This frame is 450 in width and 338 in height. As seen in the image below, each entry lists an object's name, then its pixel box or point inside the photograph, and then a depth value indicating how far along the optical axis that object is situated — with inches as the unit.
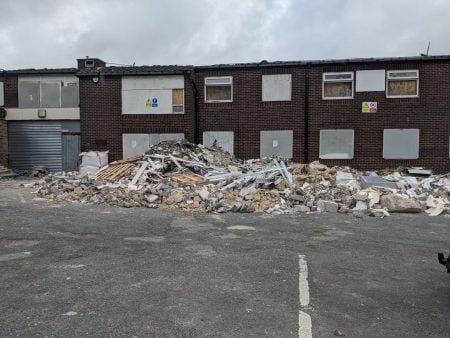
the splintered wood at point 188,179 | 583.0
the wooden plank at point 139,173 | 600.3
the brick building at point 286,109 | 753.6
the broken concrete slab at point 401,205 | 469.7
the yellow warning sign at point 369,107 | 764.0
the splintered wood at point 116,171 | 651.5
